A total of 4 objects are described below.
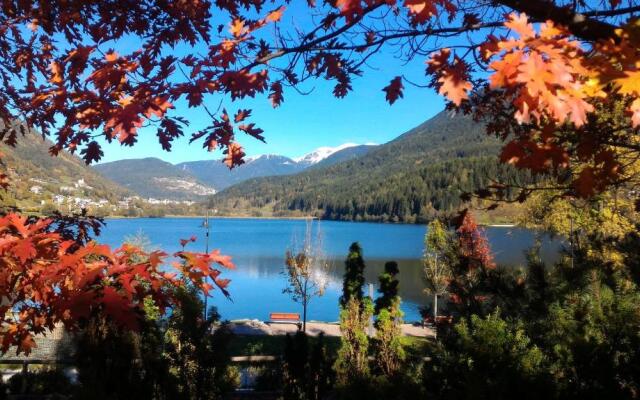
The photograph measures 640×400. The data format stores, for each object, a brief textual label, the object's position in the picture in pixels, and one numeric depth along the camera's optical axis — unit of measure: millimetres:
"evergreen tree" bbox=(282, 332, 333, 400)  7426
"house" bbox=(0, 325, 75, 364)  10570
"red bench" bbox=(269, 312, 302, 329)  22750
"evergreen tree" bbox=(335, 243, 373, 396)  6676
